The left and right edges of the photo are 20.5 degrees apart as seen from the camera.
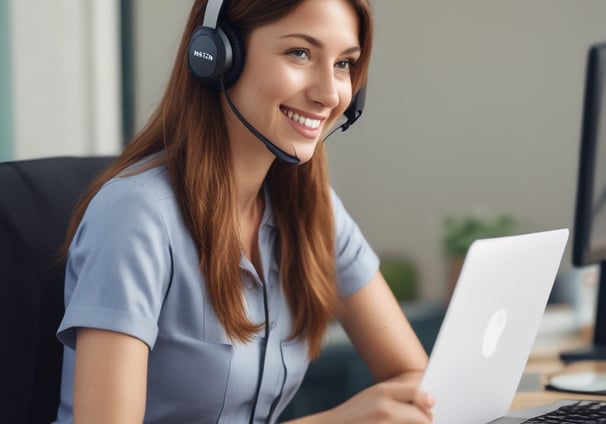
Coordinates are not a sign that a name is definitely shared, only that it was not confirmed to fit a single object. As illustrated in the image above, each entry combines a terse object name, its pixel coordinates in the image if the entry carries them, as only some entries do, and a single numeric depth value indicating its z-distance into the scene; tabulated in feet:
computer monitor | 6.76
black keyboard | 5.66
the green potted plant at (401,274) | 10.02
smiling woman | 5.46
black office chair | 5.72
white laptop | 5.14
